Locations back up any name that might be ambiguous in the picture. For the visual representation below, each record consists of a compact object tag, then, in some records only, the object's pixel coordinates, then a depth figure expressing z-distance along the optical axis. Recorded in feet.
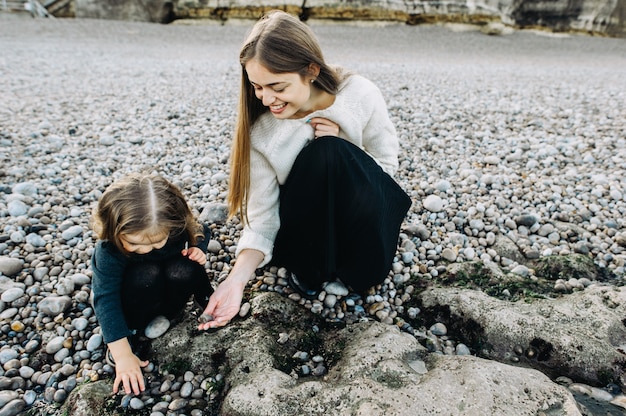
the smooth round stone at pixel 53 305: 7.58
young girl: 6.29
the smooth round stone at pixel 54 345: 7.01
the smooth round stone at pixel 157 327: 7.15
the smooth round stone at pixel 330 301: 8.08
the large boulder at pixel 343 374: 5.44
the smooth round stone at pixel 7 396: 6.21
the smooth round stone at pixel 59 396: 6.31
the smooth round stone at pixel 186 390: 6.38
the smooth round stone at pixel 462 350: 7.19
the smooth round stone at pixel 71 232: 9.47
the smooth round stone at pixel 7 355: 6.83
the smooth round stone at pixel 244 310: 7.57
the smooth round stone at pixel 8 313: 7.48
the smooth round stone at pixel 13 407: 6.07
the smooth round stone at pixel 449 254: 9.38
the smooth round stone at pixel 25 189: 11.00
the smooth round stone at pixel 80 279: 8.20
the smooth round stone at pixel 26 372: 6.65
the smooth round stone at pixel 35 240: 9.18
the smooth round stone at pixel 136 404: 6.15
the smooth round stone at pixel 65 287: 8.01
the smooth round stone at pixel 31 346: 7.04
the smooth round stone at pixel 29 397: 6.29
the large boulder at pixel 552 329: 6.66
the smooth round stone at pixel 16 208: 10.03
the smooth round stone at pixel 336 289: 8.31
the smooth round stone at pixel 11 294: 7.73
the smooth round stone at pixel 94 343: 7.09
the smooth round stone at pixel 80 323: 7.34
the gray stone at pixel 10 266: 8.33
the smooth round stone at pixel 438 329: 7.61
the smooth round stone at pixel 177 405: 6.13
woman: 6.83
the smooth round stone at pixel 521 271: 8.86
